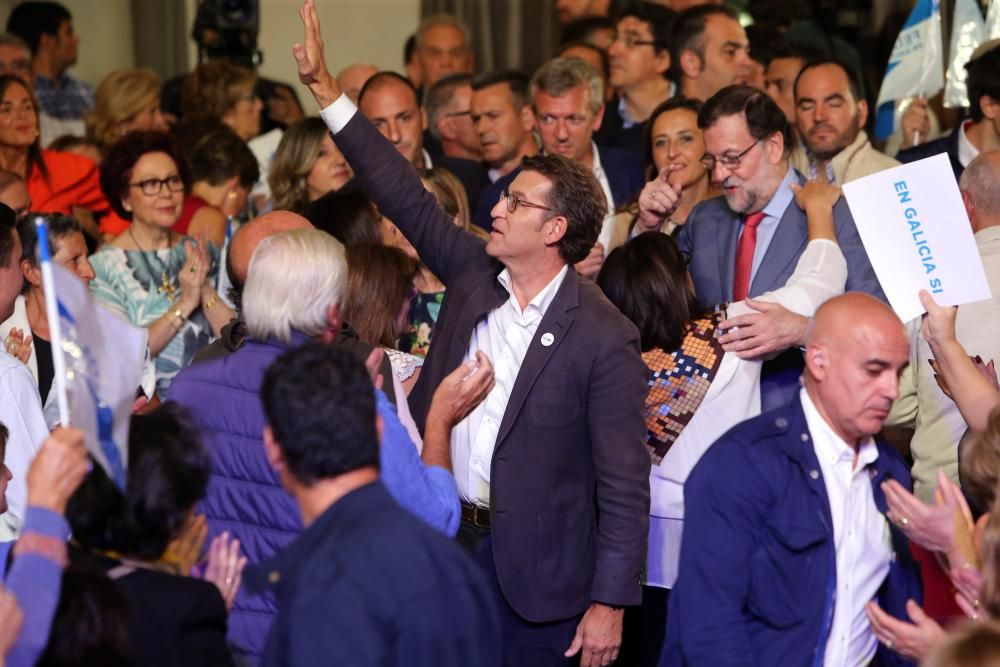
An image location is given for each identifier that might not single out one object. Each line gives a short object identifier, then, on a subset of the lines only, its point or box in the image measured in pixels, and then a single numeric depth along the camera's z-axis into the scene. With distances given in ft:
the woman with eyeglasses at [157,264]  31.74
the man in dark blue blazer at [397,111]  36.77
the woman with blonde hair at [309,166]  36.72
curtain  63.21
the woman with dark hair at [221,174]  38.14
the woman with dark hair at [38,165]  38.14
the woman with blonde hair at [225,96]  45.22
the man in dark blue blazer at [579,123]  36.01
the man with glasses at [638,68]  42.79
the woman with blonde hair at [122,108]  43.54
